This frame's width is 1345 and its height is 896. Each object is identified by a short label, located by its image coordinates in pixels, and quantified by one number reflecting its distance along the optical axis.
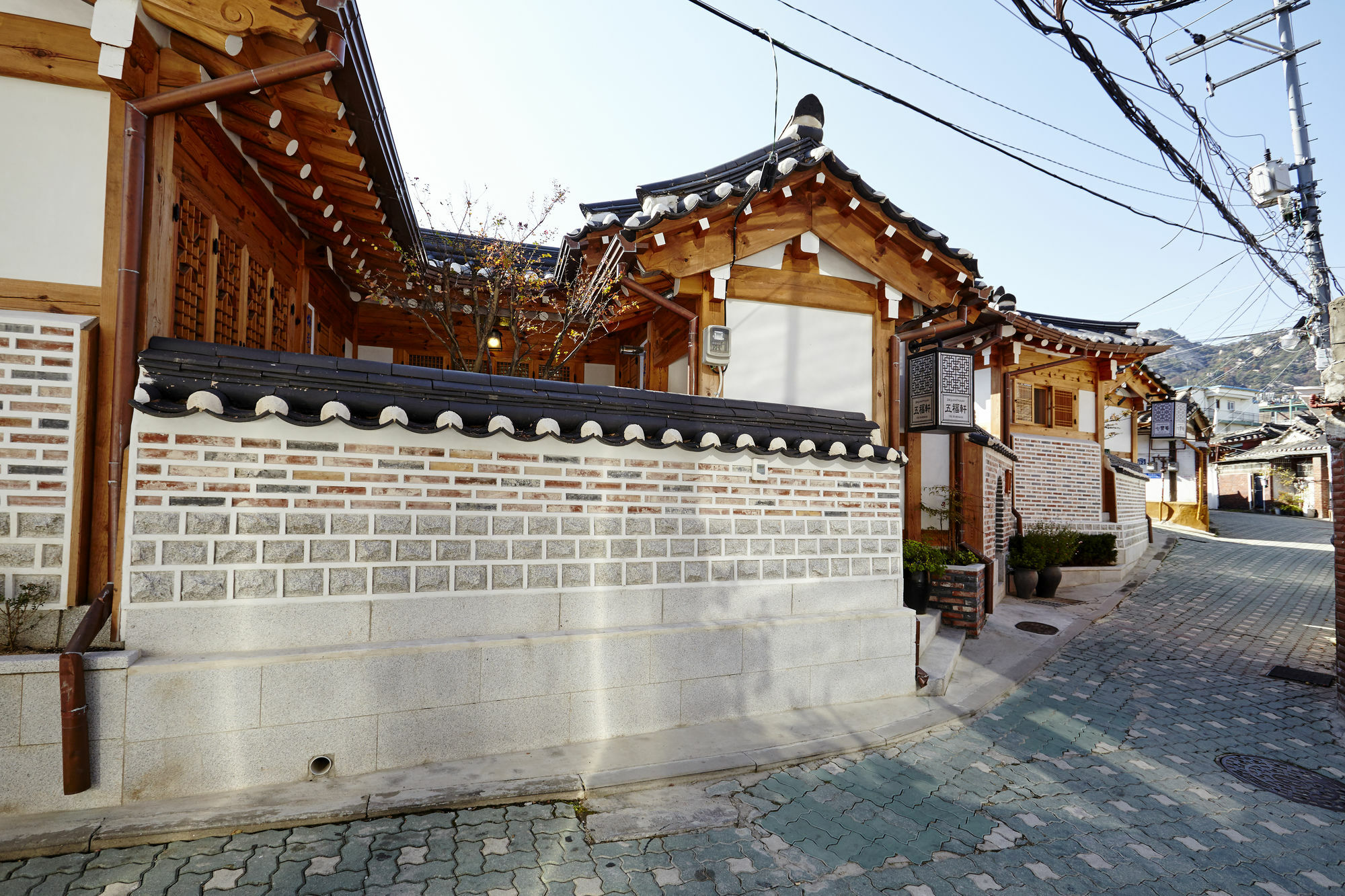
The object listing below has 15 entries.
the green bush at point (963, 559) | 8.95
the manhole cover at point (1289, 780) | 4.66
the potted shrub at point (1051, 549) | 11.72
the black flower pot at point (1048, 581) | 11.69
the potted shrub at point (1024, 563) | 11.56
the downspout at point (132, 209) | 3.64
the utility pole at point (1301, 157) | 10.01
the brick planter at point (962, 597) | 8.28
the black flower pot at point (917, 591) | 8.20
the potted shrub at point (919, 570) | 8.21
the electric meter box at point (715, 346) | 7.33
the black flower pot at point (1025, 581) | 11.55
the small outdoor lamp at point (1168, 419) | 17.55
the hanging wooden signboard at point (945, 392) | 8.85
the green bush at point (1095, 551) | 13.33
